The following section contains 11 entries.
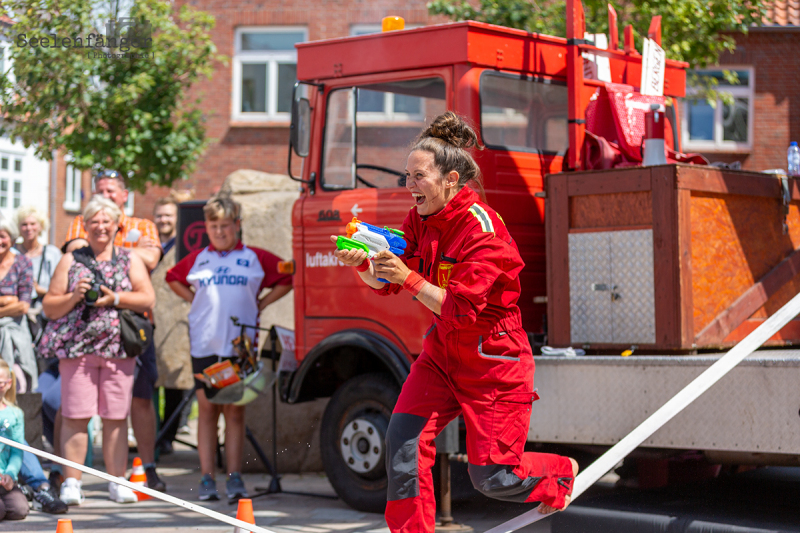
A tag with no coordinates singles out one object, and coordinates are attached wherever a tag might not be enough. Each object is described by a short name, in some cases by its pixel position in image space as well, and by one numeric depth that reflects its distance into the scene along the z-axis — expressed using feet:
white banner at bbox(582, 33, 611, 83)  39.34
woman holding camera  41.32
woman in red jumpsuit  24.42
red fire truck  37.30
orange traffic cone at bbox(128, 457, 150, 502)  43.23
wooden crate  32.08
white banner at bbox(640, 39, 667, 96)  38.19
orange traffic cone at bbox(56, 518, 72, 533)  27.34
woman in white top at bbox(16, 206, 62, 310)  51.90
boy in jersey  42.57
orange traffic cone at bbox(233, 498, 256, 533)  29.91
